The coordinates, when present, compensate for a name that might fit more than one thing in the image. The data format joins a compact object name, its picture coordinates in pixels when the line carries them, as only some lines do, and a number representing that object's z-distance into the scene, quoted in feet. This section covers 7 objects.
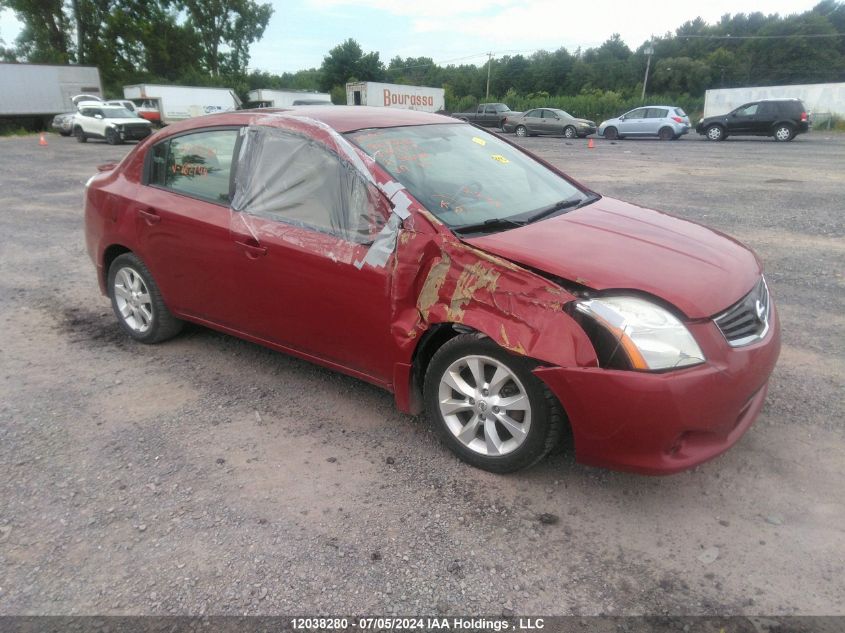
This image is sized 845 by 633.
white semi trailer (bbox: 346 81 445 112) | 124.26
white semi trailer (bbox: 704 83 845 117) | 105.81
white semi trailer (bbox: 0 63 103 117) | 111.04
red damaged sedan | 8.37
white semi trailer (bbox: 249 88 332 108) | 128.47
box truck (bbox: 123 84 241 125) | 114.01
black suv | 74.64
